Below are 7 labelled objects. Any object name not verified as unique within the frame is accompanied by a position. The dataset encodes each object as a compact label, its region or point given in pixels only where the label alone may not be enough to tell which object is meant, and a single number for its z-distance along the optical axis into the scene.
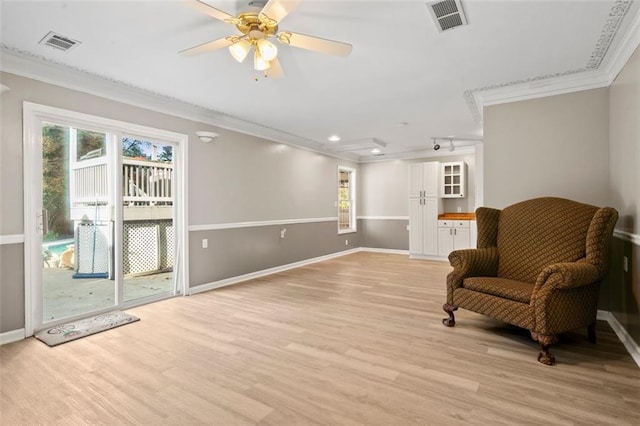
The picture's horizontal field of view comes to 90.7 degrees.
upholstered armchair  2.28
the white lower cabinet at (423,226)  6.75
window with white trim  7.82
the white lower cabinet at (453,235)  6.39
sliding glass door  2.90
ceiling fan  1.95
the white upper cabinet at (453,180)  6.70
